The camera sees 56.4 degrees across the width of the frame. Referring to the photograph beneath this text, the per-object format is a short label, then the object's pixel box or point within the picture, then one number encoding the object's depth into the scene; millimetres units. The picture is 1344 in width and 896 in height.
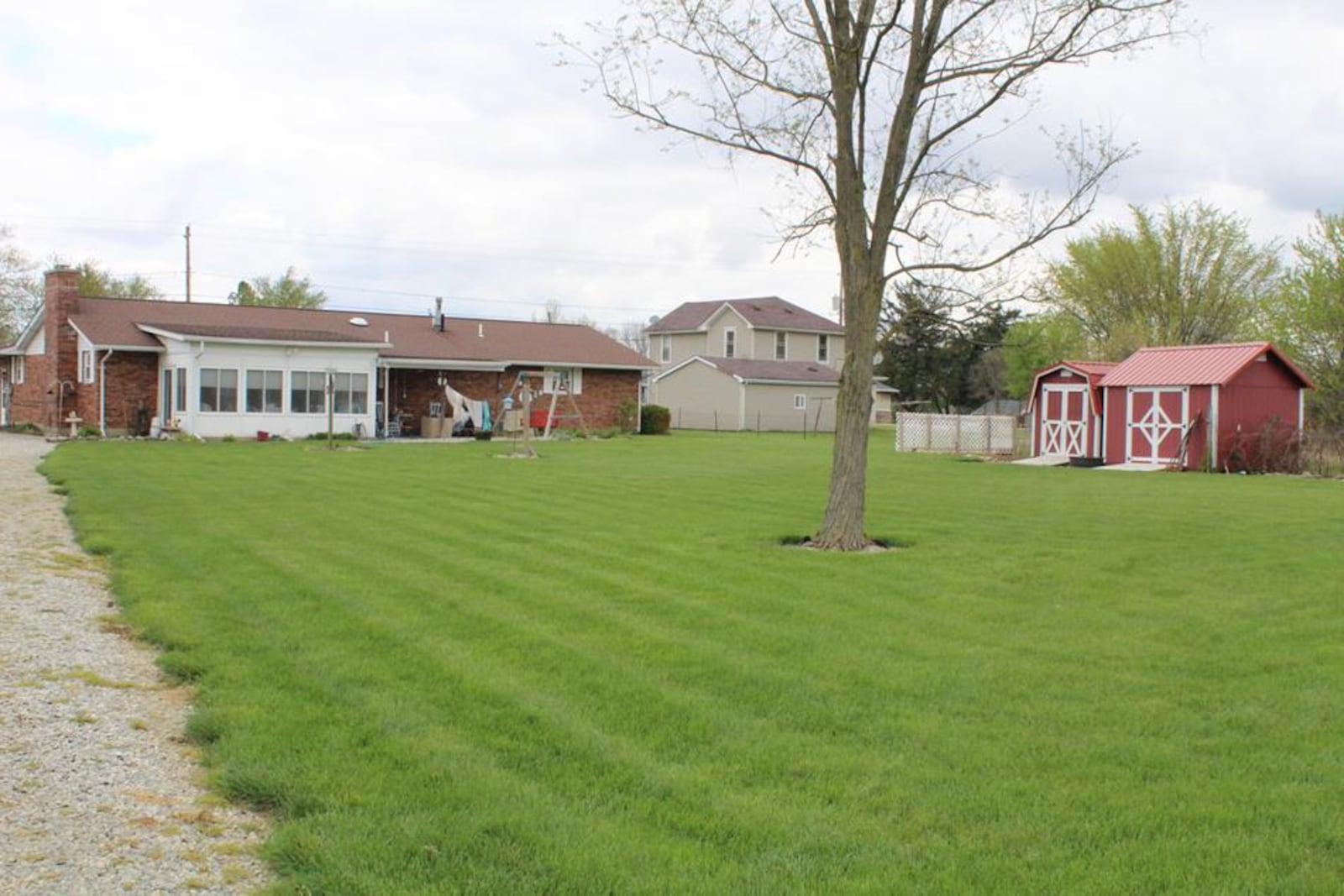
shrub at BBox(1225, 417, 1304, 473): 27812
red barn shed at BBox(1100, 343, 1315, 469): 28547
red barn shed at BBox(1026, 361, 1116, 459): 31484
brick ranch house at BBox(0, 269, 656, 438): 34781
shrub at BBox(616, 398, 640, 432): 44500
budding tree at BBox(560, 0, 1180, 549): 12734
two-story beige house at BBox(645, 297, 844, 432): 56312
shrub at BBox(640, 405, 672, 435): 45312
